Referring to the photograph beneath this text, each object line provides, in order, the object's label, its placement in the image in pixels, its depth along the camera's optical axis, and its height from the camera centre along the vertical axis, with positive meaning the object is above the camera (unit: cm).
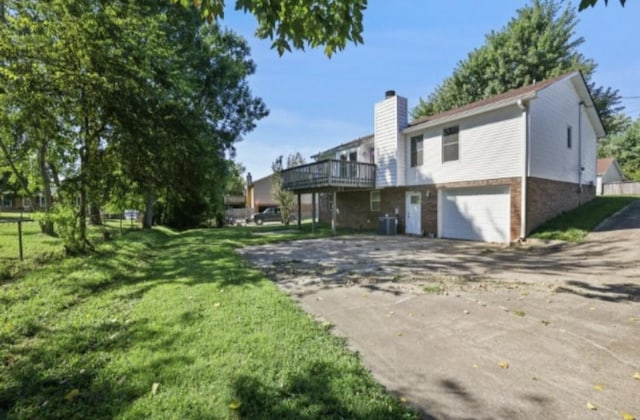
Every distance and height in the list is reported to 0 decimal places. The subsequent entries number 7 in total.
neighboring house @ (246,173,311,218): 4191 +174
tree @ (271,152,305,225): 2502 +149
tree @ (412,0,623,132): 2233 +1096
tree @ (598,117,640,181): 3262 +604
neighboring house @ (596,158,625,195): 2722 +302
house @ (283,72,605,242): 1095 +168
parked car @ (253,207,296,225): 3020 -105
